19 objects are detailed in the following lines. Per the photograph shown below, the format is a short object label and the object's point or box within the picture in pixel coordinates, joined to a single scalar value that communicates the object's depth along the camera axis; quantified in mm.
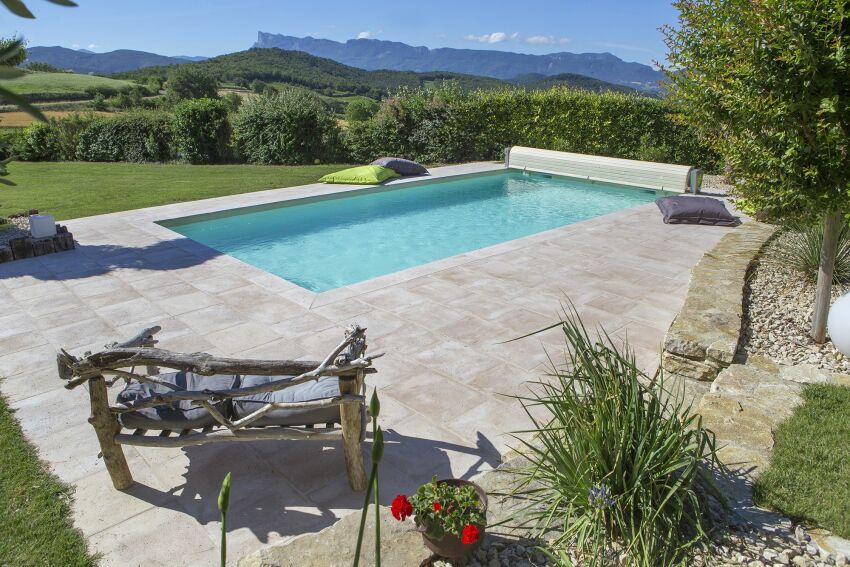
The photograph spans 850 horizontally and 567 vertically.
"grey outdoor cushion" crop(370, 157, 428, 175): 12539
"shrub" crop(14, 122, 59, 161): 15098
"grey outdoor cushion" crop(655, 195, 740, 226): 8883
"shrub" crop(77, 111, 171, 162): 14859
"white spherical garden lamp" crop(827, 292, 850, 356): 4070
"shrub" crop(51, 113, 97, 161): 15492
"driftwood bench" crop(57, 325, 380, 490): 2908
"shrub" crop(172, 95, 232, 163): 14109
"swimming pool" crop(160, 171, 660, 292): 8305
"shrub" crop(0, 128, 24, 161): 14473
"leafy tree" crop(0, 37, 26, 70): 788
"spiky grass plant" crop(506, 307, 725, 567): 2246
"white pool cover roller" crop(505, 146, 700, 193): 11234
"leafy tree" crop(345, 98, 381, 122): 28314
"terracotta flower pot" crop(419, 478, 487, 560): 2170
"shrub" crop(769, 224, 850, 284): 5680
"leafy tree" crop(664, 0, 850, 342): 3580
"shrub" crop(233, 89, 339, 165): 14039
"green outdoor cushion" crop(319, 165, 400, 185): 11648
